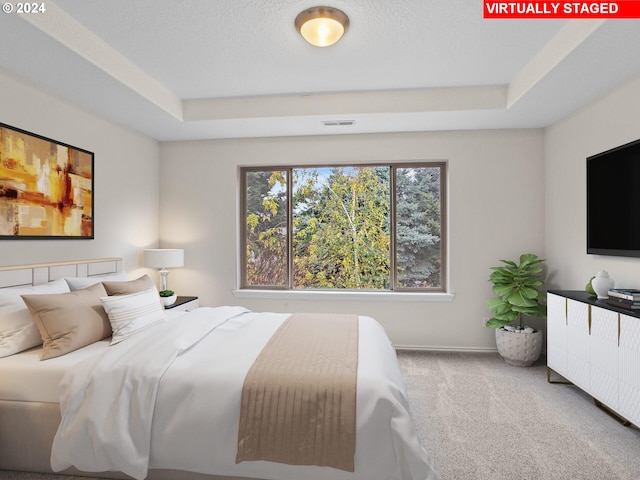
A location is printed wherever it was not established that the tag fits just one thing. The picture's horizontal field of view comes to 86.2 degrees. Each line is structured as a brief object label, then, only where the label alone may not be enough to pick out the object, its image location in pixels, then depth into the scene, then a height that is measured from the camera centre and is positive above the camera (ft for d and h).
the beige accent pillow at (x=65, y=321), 6.51 -1.64
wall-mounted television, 8.13 +0.94
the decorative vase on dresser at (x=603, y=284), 8.37 -1.13
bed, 4.94 -2.71
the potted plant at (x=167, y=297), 11.10 -1.94
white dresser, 7.05 -2.63
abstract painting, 7.98 +1.32
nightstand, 11.22 -2.25
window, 13.38 +0.45
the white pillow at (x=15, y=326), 6.45 -1.68
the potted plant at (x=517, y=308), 11.02 -2.27
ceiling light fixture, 6.95 +4.44
